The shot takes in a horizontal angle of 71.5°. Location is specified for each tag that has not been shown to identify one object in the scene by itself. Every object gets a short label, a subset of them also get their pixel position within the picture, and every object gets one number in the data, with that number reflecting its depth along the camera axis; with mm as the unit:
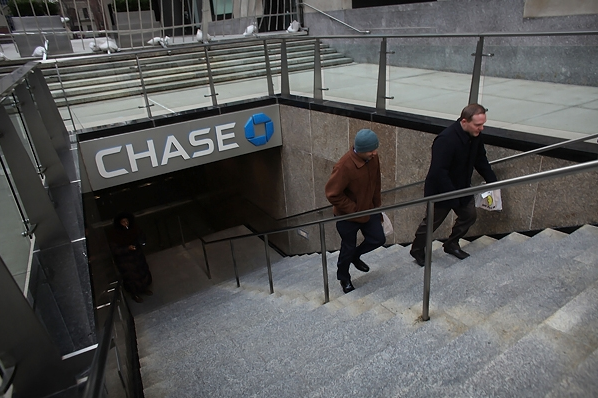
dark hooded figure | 6637
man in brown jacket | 3490
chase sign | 6371
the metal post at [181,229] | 11305
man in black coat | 3432
